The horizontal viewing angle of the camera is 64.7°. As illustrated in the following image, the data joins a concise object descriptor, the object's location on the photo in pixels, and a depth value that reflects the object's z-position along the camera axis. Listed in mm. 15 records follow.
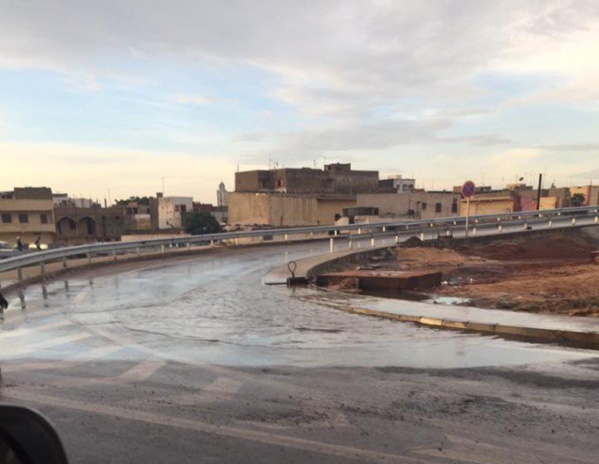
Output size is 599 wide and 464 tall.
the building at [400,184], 90200
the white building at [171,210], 76562
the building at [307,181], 72812
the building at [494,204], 70750
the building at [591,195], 78119
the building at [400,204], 65775
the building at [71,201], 82250
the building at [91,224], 67375
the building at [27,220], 60219
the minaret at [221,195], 103688
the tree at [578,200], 78825
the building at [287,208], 61281
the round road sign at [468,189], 23938
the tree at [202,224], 64438
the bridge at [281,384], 4543
